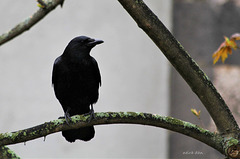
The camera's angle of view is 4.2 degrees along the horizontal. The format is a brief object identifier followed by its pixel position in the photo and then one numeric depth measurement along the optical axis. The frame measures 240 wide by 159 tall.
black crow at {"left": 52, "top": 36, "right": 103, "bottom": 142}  9.71
